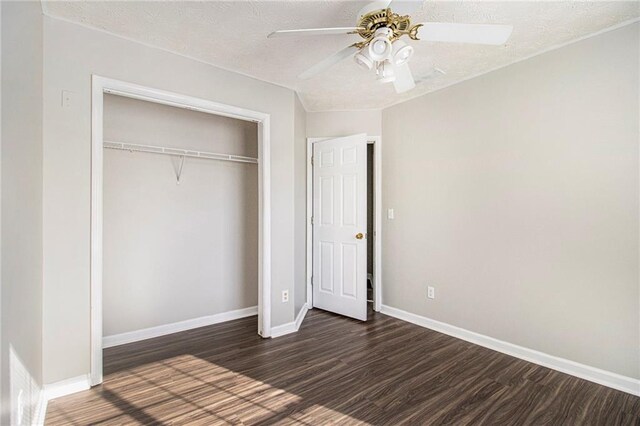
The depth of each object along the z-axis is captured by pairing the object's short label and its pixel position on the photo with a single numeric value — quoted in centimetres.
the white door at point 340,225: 359
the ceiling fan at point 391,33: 158
